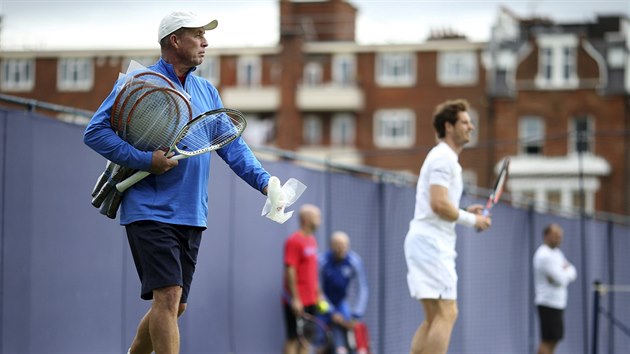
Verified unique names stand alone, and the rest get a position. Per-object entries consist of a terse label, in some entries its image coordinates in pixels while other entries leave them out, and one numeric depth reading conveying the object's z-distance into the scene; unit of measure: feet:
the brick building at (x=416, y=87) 211.82
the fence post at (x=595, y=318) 42.69
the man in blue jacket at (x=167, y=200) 21.03
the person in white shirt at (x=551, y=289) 51.75
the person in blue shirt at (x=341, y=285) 47.01
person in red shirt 44.75
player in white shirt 29.48
